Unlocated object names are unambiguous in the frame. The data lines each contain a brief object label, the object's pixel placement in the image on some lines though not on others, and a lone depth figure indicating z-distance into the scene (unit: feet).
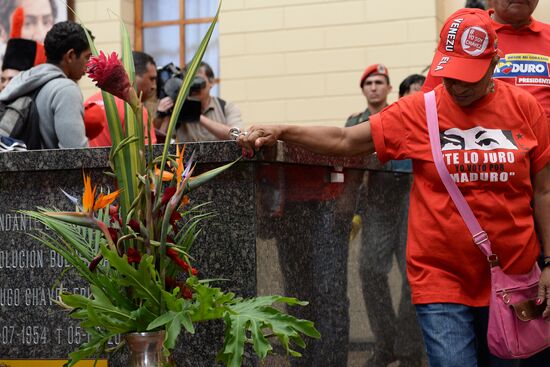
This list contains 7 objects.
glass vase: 10.73
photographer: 21.26
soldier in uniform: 18.01
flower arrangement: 10.53
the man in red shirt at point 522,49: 15.39
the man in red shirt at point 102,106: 19.30
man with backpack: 17.74
